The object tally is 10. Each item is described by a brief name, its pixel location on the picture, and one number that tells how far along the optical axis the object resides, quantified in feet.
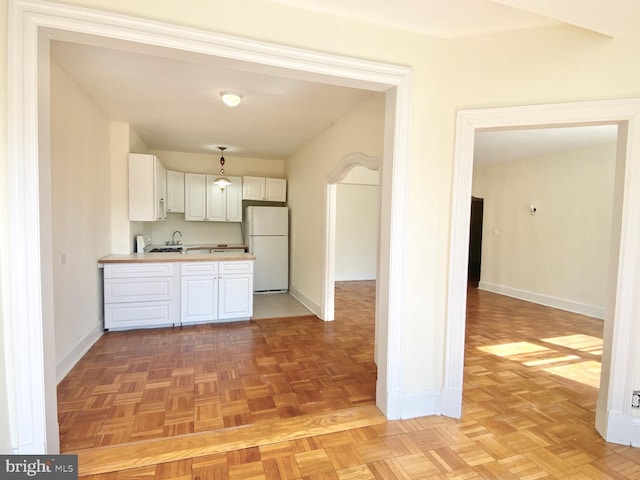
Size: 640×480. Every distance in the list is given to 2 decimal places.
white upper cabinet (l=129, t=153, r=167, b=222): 13.94
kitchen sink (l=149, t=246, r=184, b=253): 17.35
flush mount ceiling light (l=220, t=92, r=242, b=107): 10.18
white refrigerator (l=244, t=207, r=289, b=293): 19.15
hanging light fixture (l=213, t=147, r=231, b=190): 18.19
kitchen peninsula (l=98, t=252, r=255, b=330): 12.65
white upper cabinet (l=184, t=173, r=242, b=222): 19.29
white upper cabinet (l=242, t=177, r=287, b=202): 20.24
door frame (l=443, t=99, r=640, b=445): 6.34
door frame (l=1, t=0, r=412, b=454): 4.87
